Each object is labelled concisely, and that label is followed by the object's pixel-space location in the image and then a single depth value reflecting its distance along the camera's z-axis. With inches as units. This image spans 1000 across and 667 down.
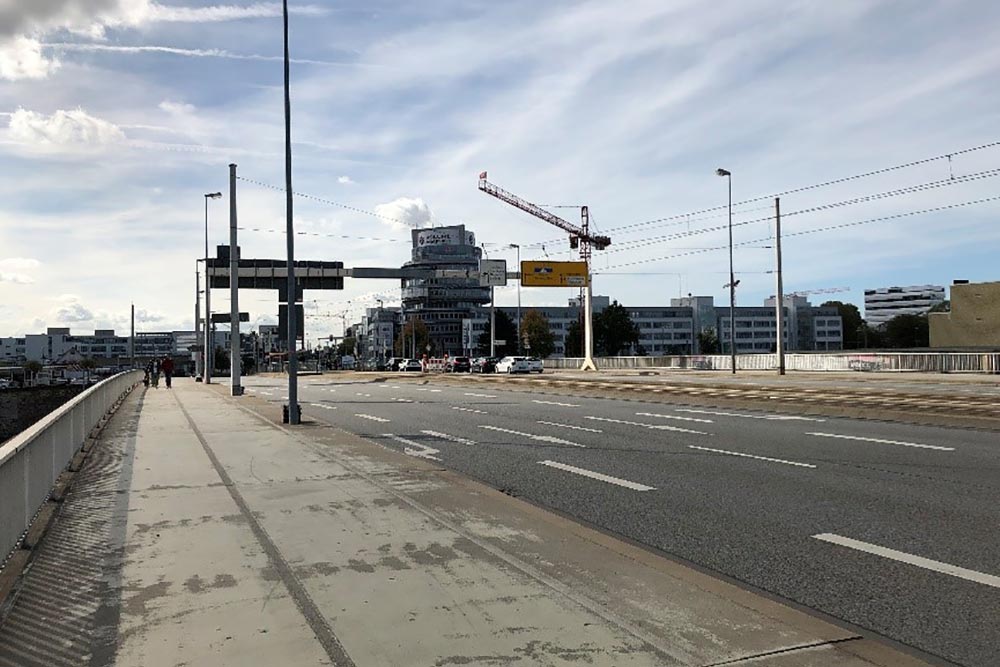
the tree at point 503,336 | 5910.4
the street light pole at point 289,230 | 781.3
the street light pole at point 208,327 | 1879.9
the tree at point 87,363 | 5303.2
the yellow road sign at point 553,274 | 2426.2
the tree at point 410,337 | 6402.6
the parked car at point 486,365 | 2940.5
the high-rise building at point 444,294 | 7367.1
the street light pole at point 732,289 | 2091.5
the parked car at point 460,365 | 3097.9
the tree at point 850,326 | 7672.2
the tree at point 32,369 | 4451.3
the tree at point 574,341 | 5260.8
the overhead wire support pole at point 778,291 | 1838.1
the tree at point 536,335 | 5162.4
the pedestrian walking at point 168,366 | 1823.3
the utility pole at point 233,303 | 1349.7
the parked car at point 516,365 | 2618.1
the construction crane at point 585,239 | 2564.0
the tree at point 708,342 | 6550.2
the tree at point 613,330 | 5251.0
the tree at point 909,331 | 5915.4
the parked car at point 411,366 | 3497.0
